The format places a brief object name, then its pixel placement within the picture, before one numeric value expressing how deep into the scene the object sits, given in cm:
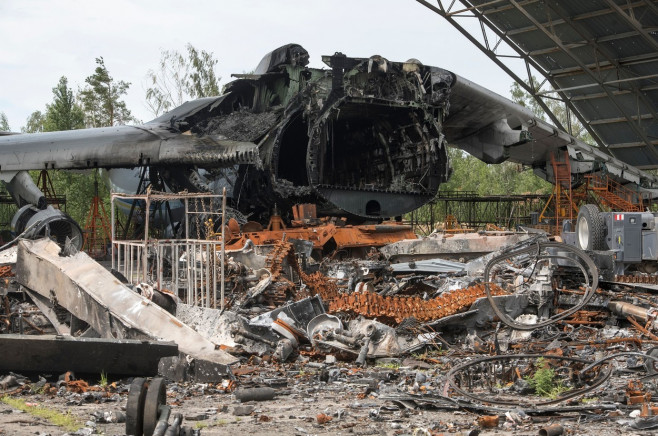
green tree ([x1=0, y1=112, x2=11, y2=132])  7662
